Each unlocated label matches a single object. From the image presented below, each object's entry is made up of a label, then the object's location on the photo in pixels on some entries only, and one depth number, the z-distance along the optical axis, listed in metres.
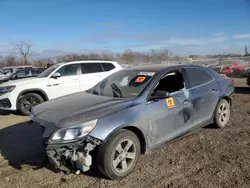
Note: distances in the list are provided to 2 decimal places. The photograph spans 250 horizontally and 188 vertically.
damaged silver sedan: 3.19
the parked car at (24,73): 12.51
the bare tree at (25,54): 55.96
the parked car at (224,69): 19.89
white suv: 7.95
